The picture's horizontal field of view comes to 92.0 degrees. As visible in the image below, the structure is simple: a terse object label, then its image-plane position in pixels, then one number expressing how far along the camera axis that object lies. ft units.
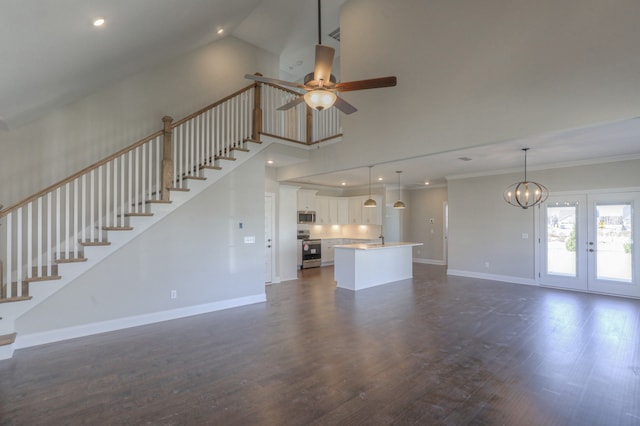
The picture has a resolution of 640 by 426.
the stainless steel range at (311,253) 30.89
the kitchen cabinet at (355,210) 34.24
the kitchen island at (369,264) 22.08
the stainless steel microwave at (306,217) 30.66
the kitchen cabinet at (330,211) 32.99
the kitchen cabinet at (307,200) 30.68
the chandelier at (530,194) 22.62
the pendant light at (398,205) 27.44
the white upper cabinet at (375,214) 32.89
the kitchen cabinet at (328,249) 33.22
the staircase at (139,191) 12.09
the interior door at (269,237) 24.30
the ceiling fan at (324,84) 10.23
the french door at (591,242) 19.56
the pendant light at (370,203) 25.67
